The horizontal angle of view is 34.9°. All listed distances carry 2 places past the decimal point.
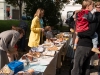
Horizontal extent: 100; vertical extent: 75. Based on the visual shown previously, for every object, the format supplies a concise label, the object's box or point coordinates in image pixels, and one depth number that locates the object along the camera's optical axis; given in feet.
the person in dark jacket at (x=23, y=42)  19.52
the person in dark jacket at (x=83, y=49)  8.18
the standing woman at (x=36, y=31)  11.91
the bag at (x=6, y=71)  6.80
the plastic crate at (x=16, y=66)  6.89
